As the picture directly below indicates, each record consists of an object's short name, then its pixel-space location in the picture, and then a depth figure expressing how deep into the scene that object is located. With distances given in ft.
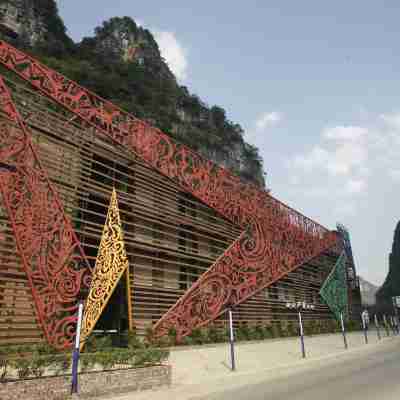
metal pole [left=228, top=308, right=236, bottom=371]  32.73
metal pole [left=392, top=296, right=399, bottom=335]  91.07
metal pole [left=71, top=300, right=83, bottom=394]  20.13
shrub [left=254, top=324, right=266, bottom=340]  58.39
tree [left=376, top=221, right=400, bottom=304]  254.88
